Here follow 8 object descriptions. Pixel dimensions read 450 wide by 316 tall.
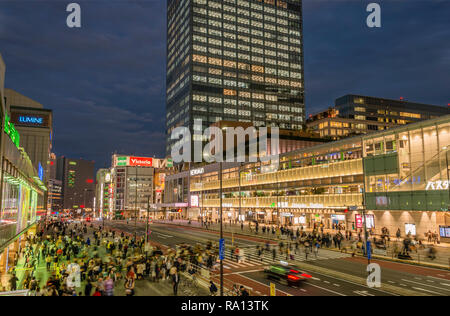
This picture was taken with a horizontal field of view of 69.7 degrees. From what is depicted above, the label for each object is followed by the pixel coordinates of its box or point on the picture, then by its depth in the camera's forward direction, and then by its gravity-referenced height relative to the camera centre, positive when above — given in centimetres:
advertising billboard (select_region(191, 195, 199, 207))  11226 -311
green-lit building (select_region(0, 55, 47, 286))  1546 +0
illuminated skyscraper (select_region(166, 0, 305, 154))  15525 +6484
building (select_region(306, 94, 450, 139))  15162 +3675
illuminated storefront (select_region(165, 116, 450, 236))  4212 +157
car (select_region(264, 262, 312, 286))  2300 -608
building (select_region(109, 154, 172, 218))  19350 +436
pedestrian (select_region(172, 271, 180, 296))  2019 -565
